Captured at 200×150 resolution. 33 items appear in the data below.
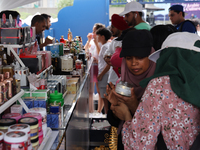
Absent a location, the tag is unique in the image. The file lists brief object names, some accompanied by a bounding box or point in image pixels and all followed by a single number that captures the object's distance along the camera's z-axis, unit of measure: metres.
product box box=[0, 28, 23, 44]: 1.80
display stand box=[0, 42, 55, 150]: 1.27
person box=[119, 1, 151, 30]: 3.47
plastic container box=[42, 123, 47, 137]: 1.36
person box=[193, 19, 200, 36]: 5.73
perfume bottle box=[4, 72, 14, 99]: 1.33
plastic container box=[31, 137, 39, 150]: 1.19
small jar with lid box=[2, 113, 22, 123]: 1.25
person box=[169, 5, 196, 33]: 4.54
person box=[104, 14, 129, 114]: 3.49
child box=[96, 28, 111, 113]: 4.80
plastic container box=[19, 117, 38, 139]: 1.17
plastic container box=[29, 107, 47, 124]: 1.37
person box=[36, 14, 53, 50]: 3.59
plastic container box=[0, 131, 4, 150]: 0.99
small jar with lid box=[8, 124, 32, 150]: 1.05
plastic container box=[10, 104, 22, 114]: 1.47
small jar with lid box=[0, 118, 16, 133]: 1.13
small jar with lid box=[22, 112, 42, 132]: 1.25
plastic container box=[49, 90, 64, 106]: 1.68
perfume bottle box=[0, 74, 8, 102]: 1.27
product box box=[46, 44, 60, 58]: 3.01
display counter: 1.48
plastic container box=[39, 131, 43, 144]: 1.28
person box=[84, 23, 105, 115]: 5.14
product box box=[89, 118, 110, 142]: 3.13
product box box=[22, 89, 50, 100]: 1.60
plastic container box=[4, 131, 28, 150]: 0.97
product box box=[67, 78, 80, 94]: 2.43
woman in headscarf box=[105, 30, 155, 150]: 1.57
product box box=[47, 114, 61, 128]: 1.59
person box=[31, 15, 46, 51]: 3.79
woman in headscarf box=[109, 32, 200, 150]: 1.15
